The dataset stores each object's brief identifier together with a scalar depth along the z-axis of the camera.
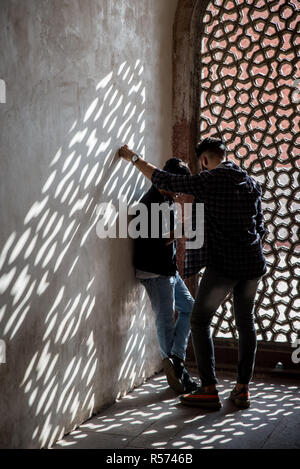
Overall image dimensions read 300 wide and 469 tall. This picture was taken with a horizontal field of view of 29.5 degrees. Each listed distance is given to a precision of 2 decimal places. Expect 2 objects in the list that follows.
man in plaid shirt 3.77
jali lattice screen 4.88
